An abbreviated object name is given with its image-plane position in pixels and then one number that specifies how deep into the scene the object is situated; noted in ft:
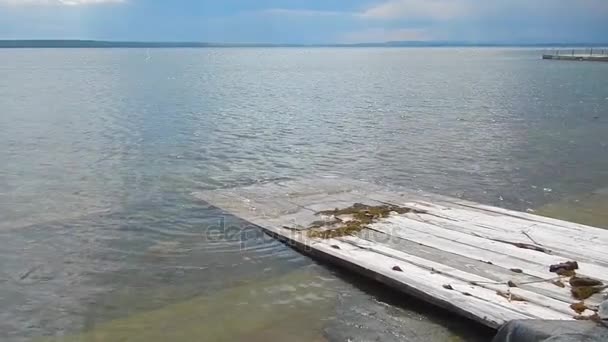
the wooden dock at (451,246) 25.16
